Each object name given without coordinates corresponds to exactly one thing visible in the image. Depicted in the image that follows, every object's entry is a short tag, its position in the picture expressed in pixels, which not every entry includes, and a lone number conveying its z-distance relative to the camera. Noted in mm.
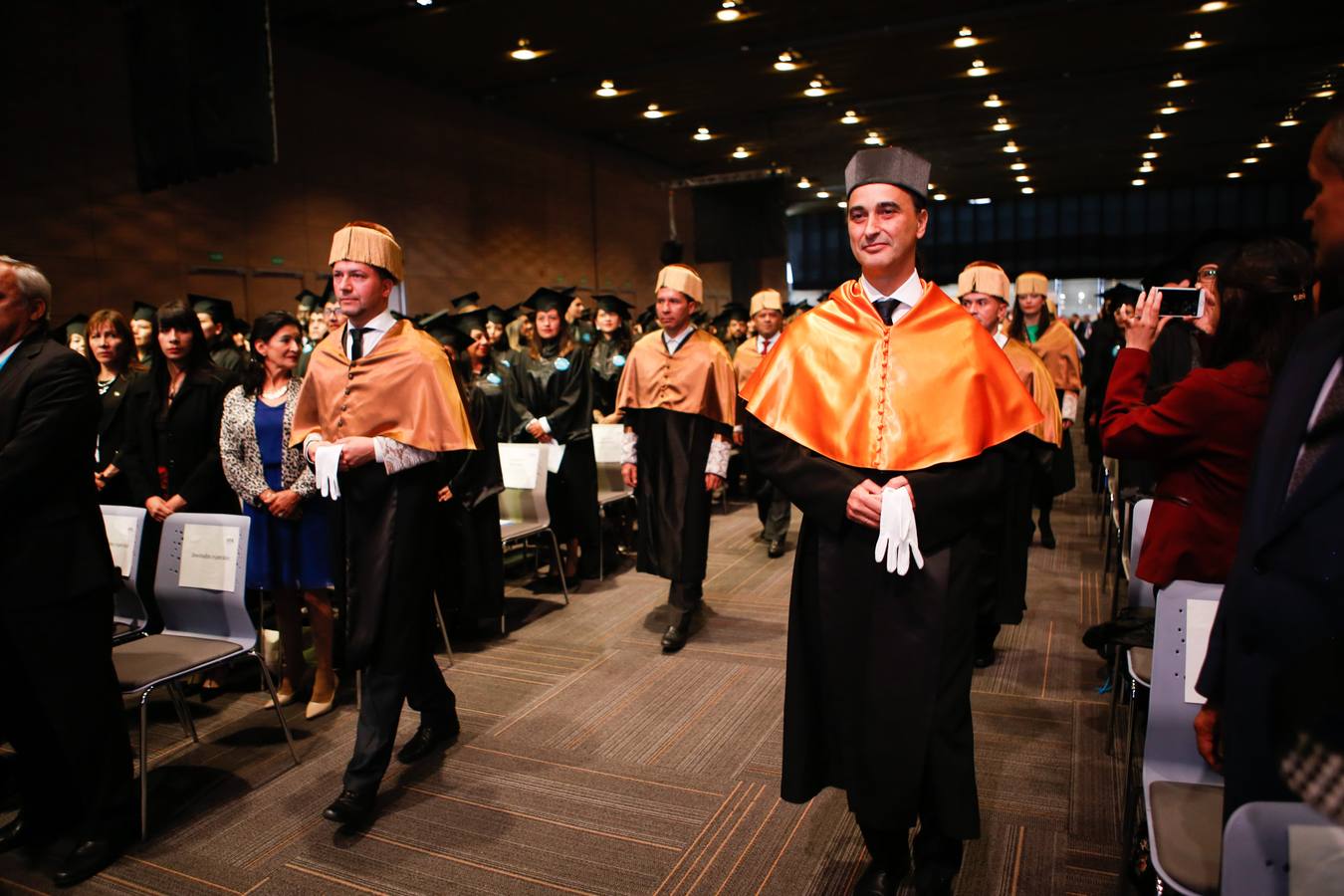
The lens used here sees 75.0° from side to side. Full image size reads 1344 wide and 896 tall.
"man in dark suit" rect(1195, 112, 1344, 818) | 1227
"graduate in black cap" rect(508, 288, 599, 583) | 5680
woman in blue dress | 3820
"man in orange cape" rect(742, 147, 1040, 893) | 2113
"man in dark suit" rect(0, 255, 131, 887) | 2543
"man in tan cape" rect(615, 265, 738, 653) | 4609
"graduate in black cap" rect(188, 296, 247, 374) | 5965
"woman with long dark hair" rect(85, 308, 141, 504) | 4422
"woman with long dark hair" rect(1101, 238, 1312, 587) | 2215
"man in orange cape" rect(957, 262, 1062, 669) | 3959
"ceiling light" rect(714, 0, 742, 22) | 9031
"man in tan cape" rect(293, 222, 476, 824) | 2920
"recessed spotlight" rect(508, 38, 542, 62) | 10078
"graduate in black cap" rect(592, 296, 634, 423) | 6141
